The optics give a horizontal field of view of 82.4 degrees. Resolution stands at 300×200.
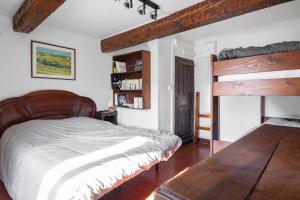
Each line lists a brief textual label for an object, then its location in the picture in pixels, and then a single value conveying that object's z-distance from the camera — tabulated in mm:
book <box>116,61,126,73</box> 3650
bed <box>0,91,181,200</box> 1269
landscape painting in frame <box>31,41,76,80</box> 2855
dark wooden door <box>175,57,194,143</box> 3666
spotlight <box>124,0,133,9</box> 1967
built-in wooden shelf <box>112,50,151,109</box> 3158
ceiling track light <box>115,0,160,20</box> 2020
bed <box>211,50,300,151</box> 1495
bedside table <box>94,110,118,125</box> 3473
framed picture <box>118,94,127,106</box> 3743
